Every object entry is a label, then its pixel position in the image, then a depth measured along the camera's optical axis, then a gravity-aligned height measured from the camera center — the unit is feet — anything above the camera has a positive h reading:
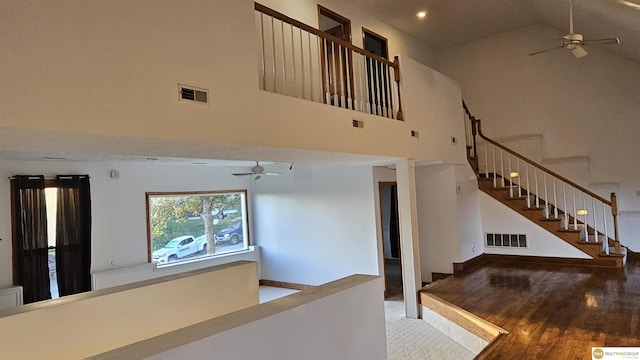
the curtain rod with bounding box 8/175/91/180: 17.68 +1.18
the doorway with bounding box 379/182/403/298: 28.17 -4.36
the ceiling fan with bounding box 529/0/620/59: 14.48 +4.84
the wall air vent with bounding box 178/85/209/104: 9.49 +2.50
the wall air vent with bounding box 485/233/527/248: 24.37 -4.19
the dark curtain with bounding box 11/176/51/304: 17.03 -1.52
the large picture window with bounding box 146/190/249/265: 23.00 -2.00
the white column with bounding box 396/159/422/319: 17.94 -2.78
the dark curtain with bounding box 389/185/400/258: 31.41 -4.52
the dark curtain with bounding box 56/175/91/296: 18.29 -1.66
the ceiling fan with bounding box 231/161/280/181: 20.71 +1.06
